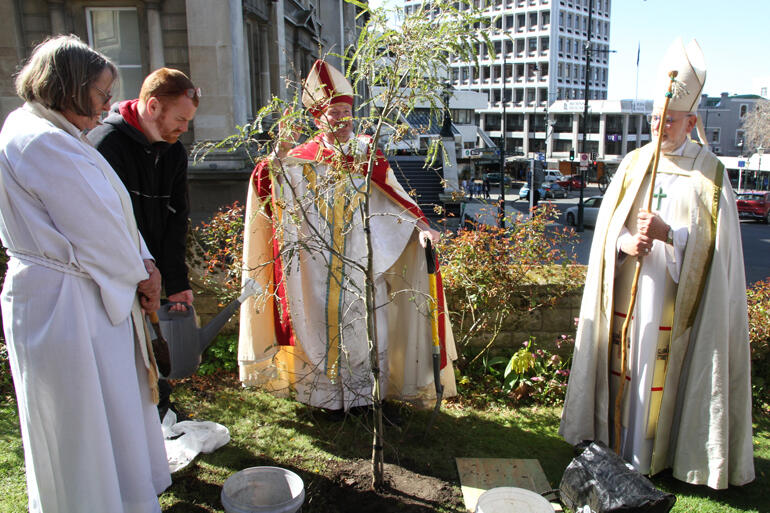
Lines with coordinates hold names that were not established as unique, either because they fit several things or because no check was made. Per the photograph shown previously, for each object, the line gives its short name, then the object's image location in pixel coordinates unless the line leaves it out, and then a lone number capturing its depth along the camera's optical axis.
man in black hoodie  2.88
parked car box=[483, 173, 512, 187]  54.03
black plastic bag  2.54
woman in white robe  2.11
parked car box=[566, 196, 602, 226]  24.23
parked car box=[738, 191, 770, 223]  27.55
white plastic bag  3.29
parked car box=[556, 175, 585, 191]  48.81
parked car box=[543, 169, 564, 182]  51.84
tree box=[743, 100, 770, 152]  46.12
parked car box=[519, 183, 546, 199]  38.76
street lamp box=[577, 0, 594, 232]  21.32
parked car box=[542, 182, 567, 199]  42.00
